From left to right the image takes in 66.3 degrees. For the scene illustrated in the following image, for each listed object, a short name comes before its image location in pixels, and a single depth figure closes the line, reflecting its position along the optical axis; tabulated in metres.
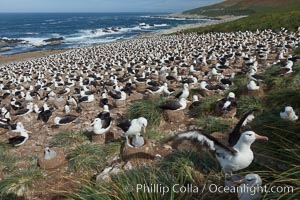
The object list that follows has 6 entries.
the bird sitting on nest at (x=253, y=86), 6.37
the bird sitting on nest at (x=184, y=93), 7.34
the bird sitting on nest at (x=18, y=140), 6.72
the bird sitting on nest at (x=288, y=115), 3.98
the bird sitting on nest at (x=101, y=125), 5.94
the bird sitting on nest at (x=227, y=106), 5.59
